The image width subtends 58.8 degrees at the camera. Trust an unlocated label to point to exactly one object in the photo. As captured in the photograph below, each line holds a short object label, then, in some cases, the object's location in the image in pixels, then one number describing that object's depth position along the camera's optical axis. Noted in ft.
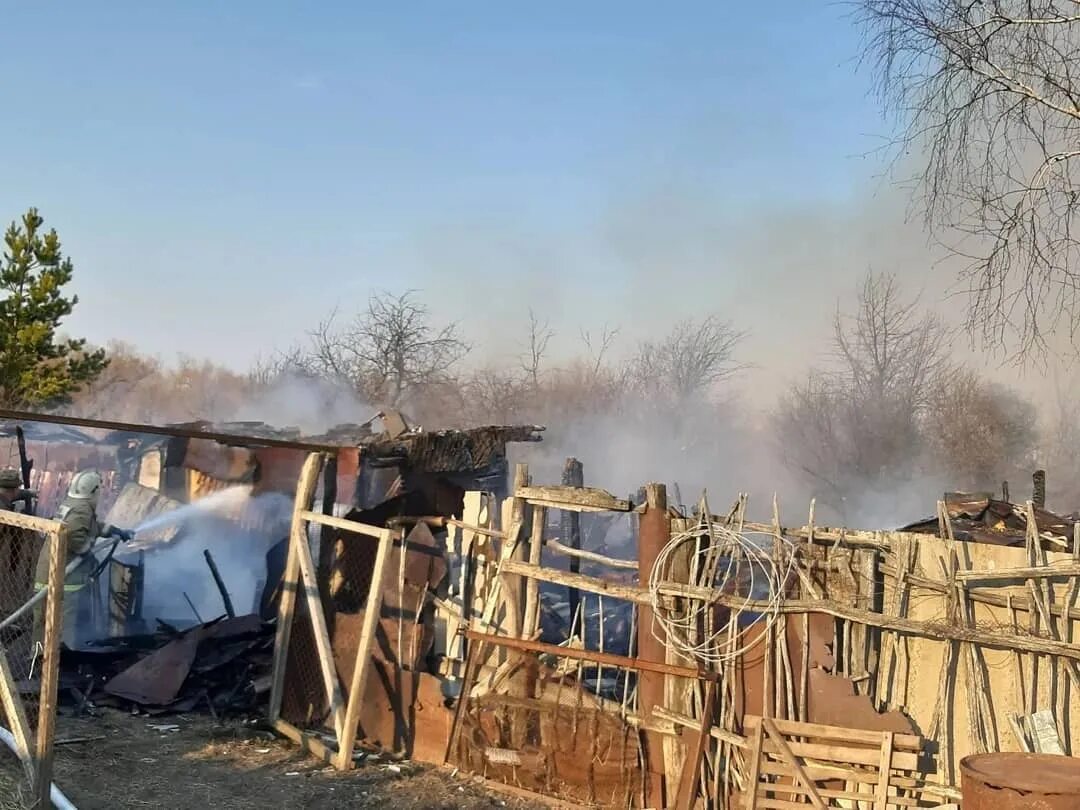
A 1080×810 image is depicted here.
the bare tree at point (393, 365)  104.22
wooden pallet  20.20
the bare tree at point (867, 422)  92.79
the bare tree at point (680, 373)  121.19
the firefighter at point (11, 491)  30.68
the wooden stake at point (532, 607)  24.77
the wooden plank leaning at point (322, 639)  25.72
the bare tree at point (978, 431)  92.32
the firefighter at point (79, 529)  28.48
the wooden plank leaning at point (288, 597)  27.58
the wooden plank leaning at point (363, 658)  24.75
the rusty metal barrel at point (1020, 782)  15.74
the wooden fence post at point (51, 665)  16.67
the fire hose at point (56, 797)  17.26
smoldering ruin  20.33
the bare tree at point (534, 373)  125.39
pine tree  85.56
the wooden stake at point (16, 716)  17.13
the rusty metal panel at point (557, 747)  22.90
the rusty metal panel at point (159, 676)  28.99
